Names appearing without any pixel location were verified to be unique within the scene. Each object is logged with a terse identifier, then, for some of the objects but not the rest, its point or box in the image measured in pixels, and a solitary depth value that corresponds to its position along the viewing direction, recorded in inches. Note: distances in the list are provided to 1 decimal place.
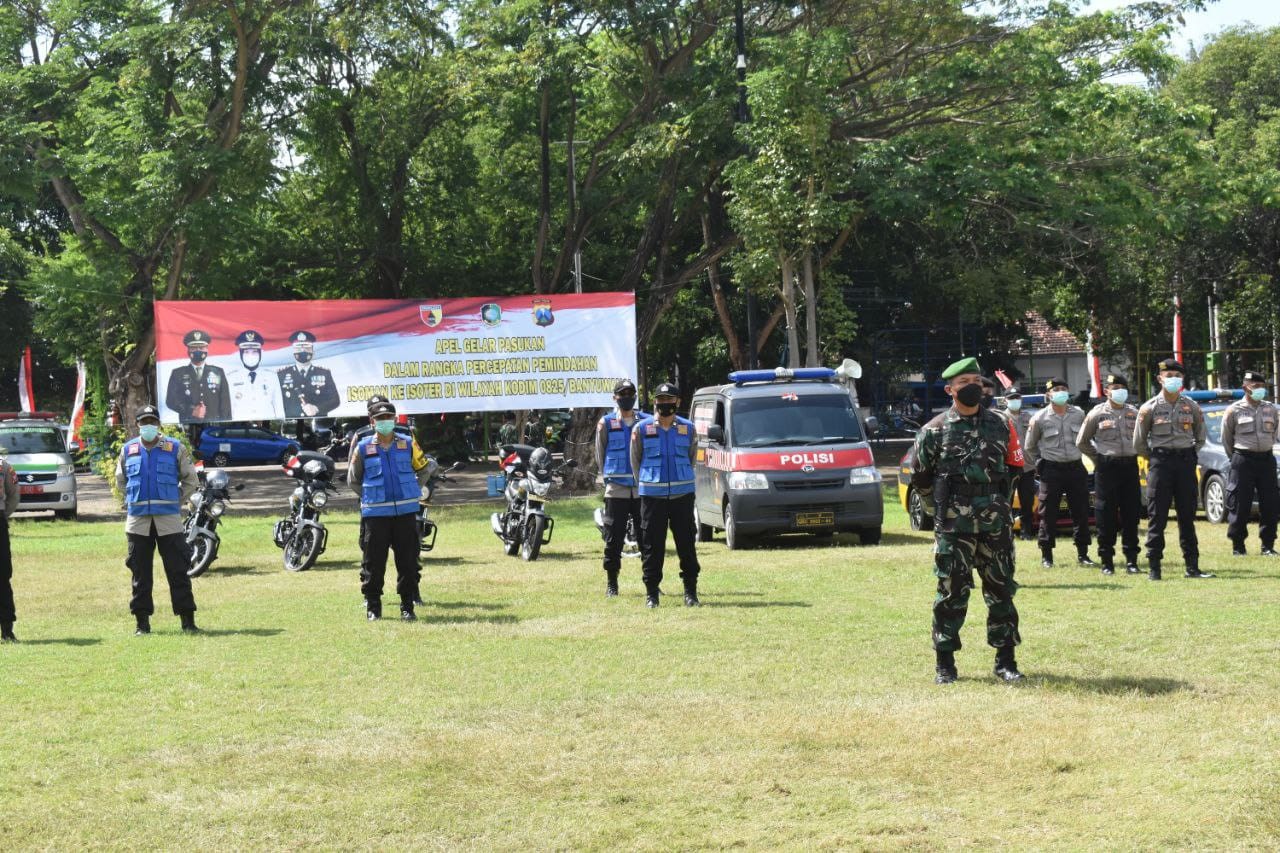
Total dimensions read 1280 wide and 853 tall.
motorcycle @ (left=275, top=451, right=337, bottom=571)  714.8
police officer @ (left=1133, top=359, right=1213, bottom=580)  552.1
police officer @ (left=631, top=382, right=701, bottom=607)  523.8
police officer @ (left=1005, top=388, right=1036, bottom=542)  653.9
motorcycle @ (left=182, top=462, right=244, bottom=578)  705.6
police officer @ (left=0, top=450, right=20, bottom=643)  498.0
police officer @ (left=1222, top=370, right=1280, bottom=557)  594.2
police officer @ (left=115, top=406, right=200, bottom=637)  496.1
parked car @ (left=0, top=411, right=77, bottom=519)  1119.6
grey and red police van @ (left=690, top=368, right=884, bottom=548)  721.6
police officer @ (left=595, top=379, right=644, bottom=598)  561.9
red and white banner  1029.8
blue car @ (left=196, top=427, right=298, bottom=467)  2003.0
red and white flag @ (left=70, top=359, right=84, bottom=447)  1539.1
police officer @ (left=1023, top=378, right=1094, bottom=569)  607.2
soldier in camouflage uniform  347.6
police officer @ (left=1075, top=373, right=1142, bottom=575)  572.7
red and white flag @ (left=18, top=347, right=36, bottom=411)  1710.1
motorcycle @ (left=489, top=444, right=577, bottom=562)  720.3
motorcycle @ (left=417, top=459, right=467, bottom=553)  662.5
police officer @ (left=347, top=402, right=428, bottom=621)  513.0
